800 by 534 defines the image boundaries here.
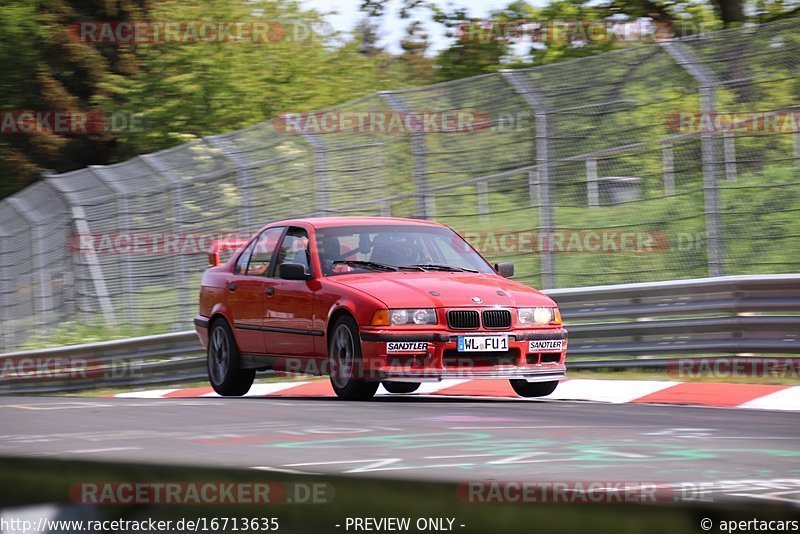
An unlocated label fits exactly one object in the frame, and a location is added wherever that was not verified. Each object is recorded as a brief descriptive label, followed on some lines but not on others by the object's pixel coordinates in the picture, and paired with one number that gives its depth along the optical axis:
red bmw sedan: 18.91
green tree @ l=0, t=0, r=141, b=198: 63.12
